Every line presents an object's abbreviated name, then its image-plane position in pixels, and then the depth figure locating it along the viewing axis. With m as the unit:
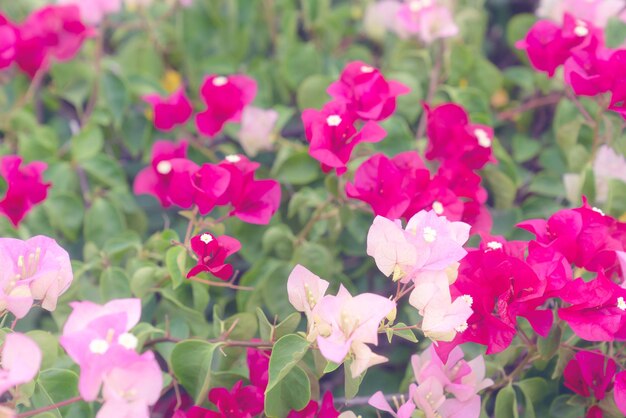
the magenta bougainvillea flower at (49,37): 1.10
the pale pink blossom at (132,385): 0.62
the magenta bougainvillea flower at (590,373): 0.79
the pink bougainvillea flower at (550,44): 0.93
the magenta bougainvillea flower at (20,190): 0.88
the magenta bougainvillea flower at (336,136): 0.82
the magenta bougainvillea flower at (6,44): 1.04
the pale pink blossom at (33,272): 0.70
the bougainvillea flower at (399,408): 0.71
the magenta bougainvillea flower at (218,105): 0.99
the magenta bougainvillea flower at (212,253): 0.76
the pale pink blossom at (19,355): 0.62
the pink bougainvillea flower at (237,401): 0.76
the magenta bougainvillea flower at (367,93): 0.87
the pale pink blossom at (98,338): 0.61
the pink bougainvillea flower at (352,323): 0.67
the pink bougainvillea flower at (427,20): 1.13
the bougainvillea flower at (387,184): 0.81
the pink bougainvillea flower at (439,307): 0.69
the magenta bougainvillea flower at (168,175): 0.83
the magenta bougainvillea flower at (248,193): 0.84
